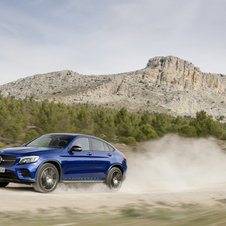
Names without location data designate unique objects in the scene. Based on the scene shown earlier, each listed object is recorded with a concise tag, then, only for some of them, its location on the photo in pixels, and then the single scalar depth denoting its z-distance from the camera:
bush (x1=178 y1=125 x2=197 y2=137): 32.76
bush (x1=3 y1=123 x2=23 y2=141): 23.80
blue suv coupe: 6.65
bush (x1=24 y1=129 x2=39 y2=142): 23.75
